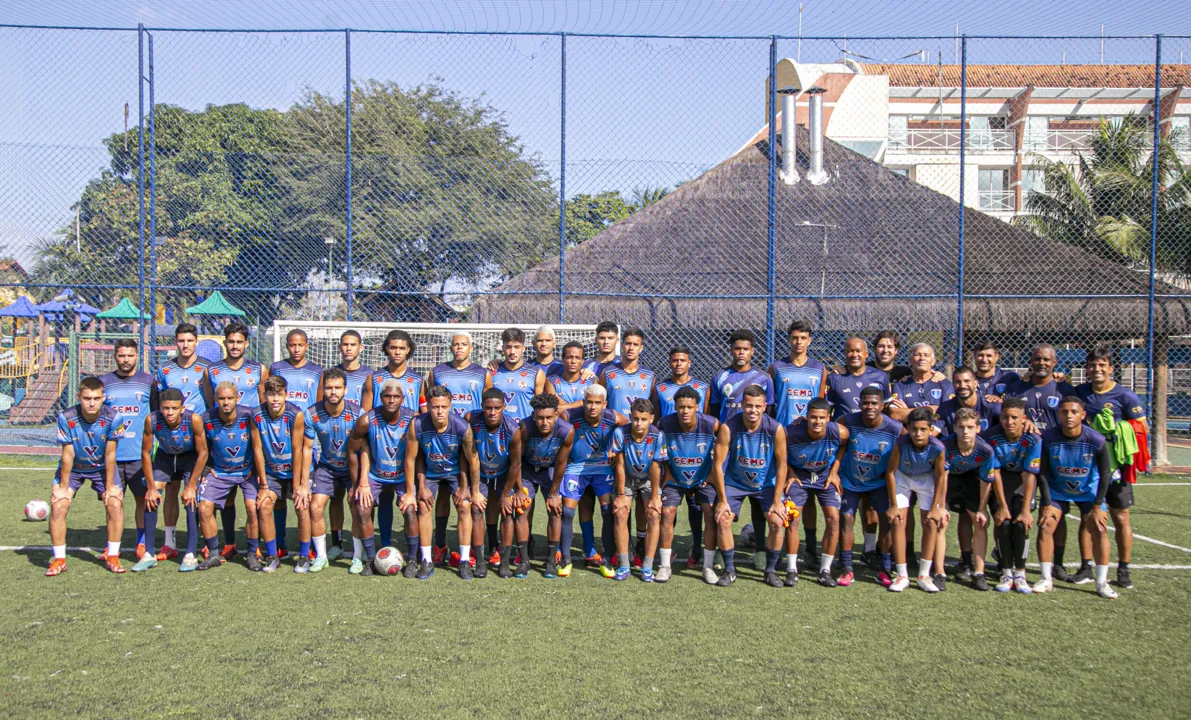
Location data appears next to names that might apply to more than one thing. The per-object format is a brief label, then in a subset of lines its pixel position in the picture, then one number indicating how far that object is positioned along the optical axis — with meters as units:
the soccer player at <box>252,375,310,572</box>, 7.06
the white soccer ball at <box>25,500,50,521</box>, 8.70
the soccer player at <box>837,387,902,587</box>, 6.92
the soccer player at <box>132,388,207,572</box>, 7.03
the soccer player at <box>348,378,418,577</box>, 7.02
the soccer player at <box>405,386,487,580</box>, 6.99
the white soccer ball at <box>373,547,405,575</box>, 6.96
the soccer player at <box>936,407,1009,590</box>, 6.84
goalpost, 10.61
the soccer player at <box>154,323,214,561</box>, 7.50
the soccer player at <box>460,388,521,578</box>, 7.01
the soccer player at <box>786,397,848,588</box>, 6.91
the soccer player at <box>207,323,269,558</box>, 7.49
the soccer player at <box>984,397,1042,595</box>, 6.80
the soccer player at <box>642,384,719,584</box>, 6.93
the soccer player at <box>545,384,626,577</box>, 7.13
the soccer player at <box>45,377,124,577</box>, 6.92
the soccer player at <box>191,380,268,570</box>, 7.06
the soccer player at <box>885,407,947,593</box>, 6.72
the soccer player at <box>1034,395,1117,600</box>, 6.79
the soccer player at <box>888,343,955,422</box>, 7.54
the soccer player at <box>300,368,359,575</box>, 7.11
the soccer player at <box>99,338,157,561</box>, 7.23
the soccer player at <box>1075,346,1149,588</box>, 6.90
